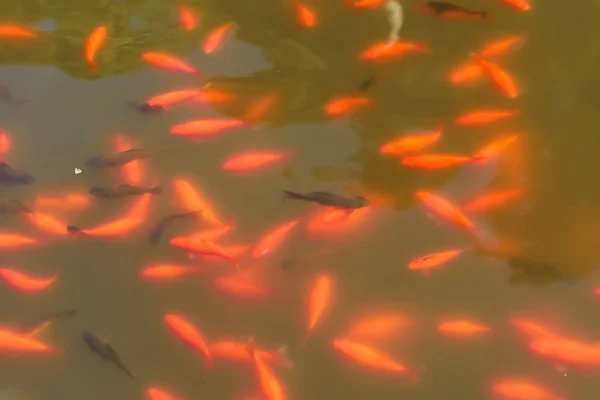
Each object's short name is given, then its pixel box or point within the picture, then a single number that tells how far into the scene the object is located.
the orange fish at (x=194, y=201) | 3.02
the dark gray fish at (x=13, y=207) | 3.04
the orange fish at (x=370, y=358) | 2.56
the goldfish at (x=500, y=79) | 3.22
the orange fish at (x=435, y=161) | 2.96
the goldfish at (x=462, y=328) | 2.65
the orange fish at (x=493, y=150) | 3.07
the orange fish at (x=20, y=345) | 2.71
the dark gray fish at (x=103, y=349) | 2.64
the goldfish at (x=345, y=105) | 3.25
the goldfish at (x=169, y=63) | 3.43
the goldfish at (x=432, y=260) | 2.76
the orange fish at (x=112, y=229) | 2.93
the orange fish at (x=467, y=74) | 3.34
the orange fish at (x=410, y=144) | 3.04
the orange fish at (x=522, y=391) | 2.52
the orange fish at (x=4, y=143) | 3.20
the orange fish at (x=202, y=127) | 3.17
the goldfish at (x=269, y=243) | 2.89
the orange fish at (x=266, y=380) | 2.51
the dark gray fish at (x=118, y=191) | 3.02
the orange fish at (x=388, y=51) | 3.41
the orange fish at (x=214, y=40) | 3.55
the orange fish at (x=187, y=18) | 3.68
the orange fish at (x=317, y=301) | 2.73
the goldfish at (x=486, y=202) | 2.95
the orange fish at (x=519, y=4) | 3.57
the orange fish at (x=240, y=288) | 2.79
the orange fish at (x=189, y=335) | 2.65
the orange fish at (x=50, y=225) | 2.97
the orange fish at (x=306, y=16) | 3.64
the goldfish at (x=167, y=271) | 2.84
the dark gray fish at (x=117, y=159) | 3.07
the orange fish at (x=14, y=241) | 2.96
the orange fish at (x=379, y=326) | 2.71
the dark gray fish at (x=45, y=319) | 2.79
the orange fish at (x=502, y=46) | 3.44
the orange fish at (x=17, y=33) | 3.68
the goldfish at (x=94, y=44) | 3.55
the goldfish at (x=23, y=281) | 2.85
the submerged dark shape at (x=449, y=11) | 3.49
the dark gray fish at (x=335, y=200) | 2.87
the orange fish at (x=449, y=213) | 2.85
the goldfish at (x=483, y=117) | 3.16
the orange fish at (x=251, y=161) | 3.05
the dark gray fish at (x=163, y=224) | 2.96
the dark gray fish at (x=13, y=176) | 3.08
